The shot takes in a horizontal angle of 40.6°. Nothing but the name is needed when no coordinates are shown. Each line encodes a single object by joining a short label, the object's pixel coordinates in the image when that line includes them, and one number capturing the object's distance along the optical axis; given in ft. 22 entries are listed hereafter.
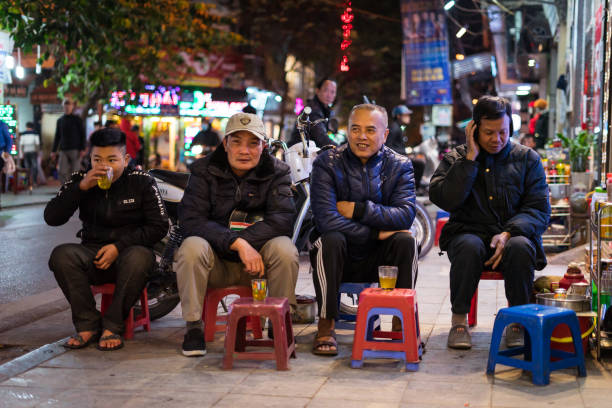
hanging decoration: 25.34
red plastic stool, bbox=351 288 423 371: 15.53
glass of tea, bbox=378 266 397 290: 15.84
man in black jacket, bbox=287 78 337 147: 28.89
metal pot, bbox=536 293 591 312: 15.94
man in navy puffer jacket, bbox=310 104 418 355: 16.87
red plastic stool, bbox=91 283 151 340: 17.94
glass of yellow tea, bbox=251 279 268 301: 15.78
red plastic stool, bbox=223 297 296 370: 15.44
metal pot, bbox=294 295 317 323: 19.71
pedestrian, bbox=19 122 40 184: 73.31
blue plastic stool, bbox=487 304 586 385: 14.35
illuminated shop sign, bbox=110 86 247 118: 89.20
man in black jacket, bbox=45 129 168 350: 17.31
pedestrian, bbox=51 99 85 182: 54.49
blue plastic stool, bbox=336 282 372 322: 17.48
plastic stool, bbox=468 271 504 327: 18.84
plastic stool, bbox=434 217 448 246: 32.63
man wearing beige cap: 16.66
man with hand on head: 16.92
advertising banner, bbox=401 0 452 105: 73.41
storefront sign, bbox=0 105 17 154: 60.84
